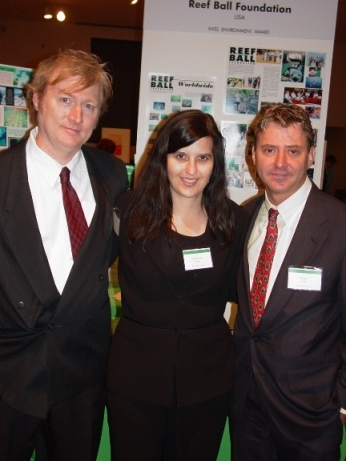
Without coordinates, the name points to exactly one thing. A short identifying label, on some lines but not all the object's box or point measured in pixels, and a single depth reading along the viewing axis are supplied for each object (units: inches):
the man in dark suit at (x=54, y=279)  68.4
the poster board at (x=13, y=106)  108.7
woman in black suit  70.9
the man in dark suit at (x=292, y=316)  71.9
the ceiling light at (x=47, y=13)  383.9
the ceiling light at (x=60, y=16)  381.2
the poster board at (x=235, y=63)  134.8
